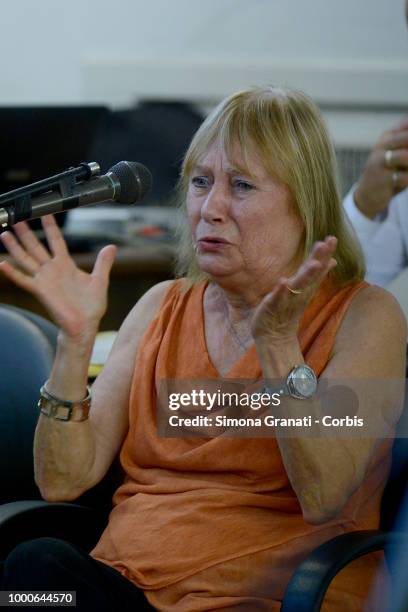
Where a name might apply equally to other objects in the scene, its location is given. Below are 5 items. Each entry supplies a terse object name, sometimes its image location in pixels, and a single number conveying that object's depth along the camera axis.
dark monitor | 5.37
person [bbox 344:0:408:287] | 4.66
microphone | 3.90
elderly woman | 4.11
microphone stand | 3.90
